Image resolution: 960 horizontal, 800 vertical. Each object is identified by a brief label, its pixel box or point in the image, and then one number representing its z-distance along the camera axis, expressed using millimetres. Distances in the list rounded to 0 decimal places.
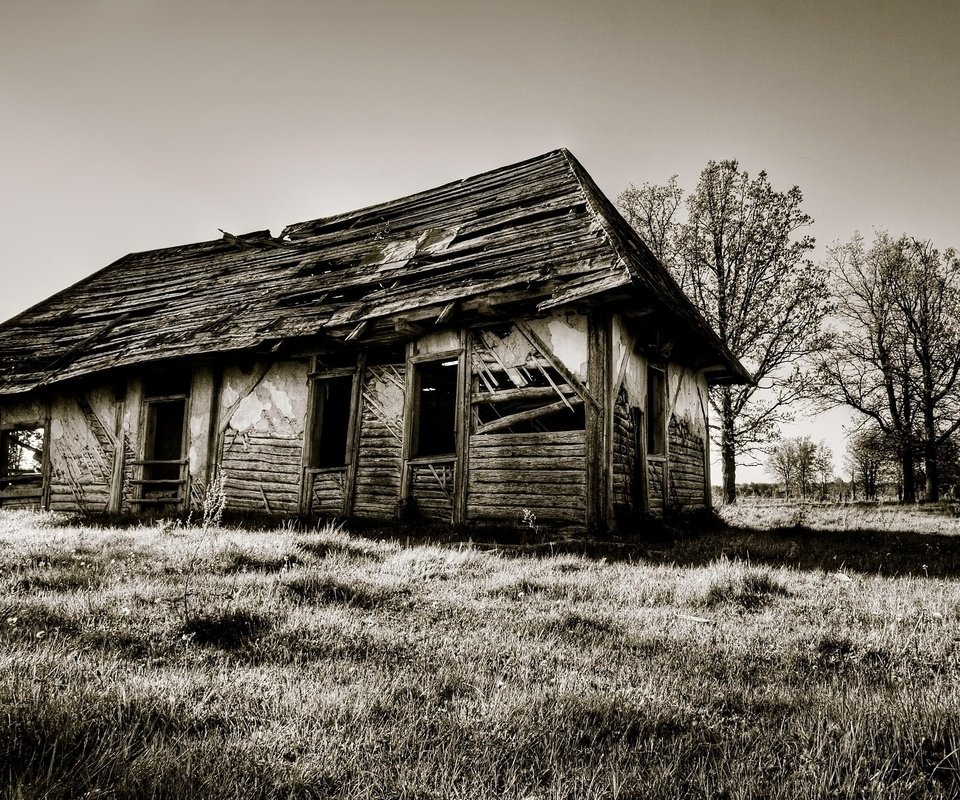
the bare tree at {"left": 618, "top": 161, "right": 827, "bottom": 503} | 17719
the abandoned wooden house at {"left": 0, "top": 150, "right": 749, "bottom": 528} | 8664
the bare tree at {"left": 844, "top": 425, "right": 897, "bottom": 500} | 22625
